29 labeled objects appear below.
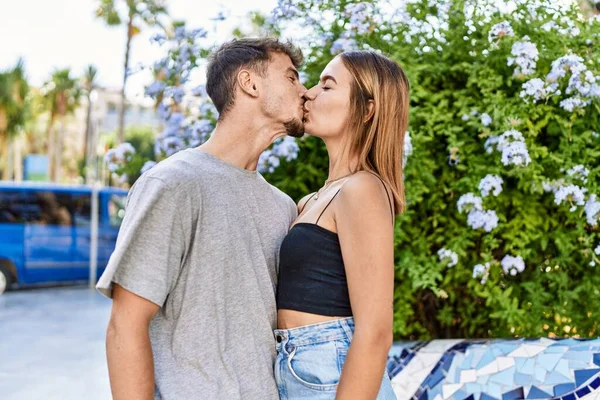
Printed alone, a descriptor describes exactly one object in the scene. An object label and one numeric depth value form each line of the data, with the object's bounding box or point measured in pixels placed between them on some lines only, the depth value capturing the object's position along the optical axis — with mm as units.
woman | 1877
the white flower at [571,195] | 3721
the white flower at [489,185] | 3775
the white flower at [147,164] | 4613
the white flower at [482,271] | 3848
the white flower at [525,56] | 3793
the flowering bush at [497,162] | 3840
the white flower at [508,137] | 3742
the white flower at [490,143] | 3834
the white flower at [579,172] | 3805
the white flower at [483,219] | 3791
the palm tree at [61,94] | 40031
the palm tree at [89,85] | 42031
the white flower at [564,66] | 3748
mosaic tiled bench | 3355
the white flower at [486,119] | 3812
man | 1789
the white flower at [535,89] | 3770
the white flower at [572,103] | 3807
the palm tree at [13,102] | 33625
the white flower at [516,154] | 3711
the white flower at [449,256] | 3877
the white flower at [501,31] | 3854
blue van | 15430
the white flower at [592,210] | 3783
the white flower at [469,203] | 3783
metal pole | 16422
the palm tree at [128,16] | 26675
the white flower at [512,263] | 3859
